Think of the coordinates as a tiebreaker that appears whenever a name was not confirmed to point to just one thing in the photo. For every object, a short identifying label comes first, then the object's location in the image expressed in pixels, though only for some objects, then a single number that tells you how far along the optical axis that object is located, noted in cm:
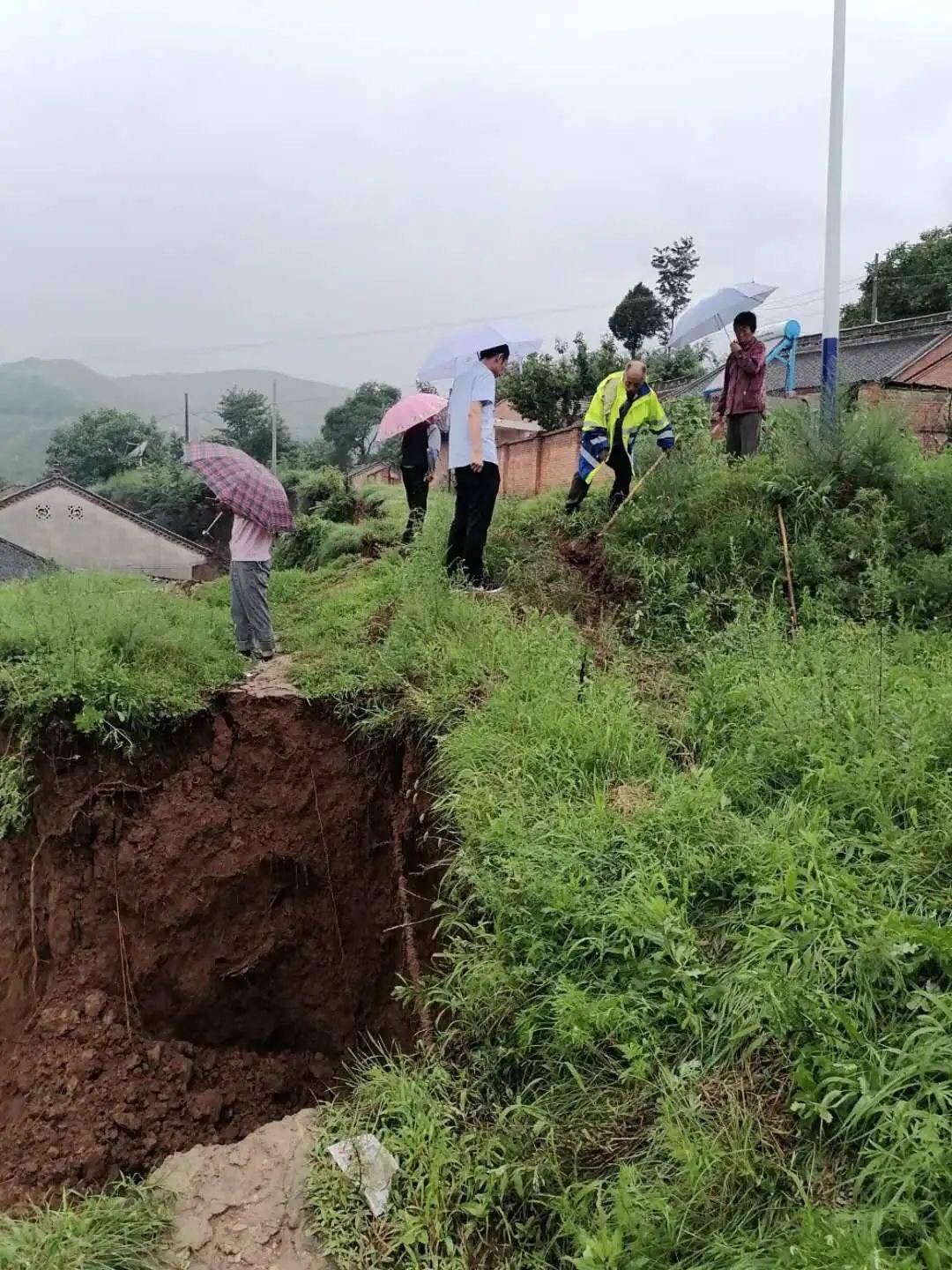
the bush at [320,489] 1358
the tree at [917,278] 2831
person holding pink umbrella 688
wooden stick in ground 493
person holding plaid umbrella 550
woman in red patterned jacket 650
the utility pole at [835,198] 625
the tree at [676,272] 3388
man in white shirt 525
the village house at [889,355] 2039
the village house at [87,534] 2870
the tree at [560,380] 2200
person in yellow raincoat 629
